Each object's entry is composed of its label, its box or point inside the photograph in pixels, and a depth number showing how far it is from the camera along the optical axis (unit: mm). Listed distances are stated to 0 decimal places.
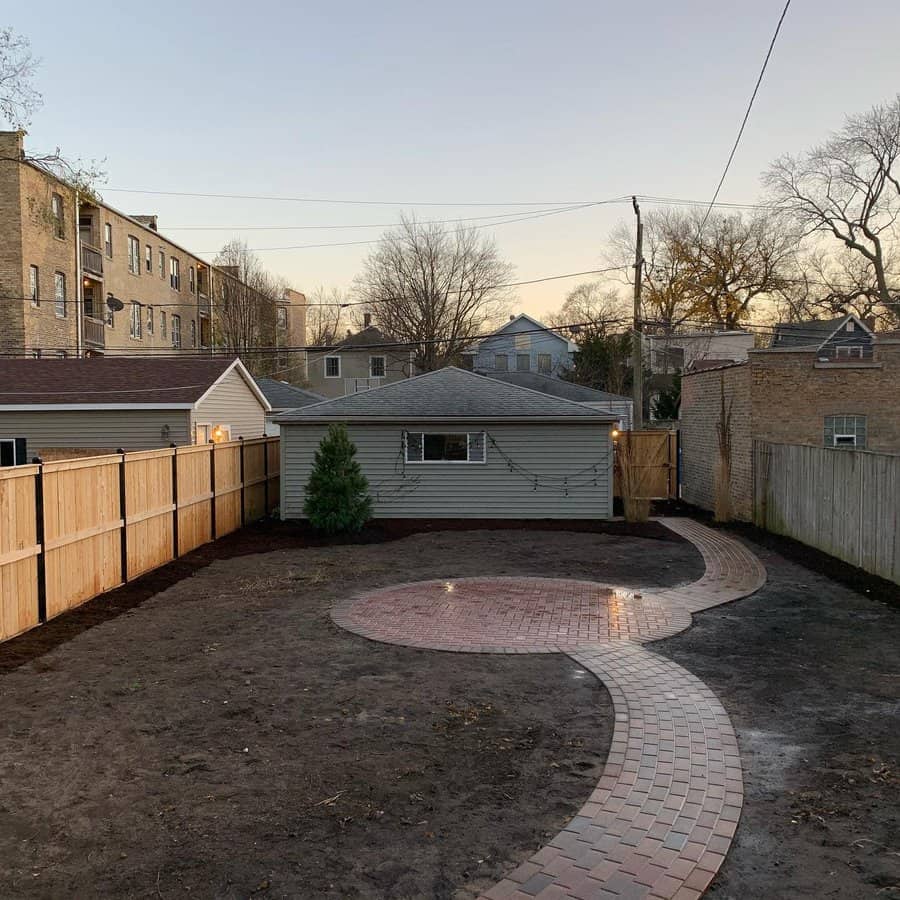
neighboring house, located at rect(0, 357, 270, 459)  18734
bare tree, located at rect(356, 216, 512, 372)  44531
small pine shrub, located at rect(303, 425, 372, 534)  15117
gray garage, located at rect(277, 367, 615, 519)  17750
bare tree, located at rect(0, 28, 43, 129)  12922
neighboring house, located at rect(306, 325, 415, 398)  51281
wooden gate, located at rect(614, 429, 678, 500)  19436
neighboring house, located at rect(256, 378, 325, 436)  32250
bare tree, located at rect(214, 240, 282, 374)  46469
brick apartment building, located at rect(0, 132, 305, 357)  28359
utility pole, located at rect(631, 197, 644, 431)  22781
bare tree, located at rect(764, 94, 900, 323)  38125
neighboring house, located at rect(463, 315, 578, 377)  50406
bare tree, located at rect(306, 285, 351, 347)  54688
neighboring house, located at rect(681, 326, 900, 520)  16484
